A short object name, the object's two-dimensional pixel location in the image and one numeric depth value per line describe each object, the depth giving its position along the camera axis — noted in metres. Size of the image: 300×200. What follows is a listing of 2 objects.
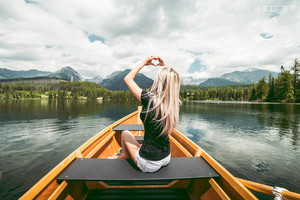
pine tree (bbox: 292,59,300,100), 82.44
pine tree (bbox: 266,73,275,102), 91.25
